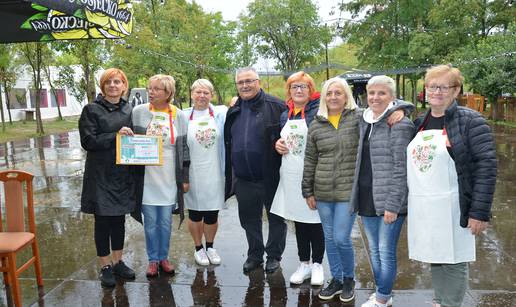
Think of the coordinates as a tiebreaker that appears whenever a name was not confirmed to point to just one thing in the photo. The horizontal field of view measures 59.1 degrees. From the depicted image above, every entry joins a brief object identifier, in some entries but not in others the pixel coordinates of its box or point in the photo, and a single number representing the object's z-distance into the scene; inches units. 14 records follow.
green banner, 172.6
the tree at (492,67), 769.6
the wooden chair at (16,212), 155.0
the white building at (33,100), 1342.3
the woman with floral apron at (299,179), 156.6
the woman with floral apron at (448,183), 111.1
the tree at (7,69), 842.2
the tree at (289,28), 1707.7
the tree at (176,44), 919.2
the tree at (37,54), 820.6
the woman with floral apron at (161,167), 167.6
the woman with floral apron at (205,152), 175.5
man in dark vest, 167.3
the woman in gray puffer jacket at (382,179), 125.9
